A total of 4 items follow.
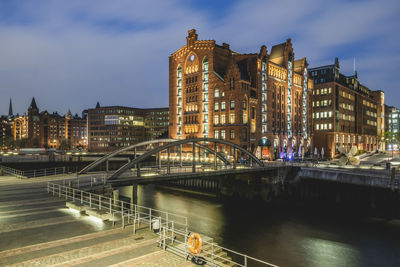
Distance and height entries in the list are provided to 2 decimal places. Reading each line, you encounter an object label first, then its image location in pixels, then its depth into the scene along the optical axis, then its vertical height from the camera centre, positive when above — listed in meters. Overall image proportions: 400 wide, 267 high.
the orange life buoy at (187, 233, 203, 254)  11.99 -4.57
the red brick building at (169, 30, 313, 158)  72.50 +13.24
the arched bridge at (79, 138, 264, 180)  30.69 -1.54
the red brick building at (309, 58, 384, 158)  98.12 +11.62
